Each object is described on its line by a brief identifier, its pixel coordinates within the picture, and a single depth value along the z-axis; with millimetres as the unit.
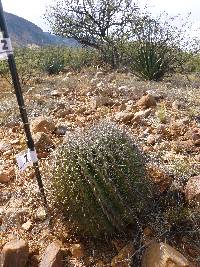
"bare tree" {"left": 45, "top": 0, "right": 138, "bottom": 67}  6395
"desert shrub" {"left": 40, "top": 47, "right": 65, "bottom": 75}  5453
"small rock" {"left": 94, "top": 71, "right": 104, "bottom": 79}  4194
